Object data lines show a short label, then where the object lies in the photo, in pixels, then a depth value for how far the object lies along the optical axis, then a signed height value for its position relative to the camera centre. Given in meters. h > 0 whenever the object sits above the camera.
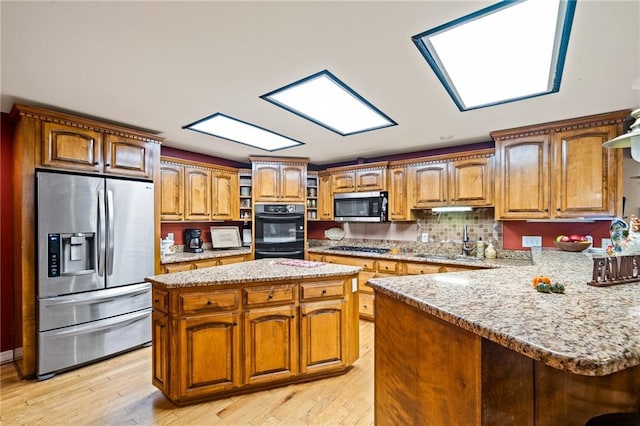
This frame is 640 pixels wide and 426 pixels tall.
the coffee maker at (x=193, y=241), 4.02 -0.39
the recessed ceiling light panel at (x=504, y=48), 1.37 +0.90
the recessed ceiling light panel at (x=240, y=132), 2.88 +0.88
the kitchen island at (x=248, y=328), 1.99 -0.85
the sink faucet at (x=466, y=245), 3.62 -0.43
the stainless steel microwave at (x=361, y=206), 4.12 +0.07
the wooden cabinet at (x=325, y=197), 4.71 +0.24
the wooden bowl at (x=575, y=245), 2.78 -0.34
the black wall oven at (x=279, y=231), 4.30 -0.28
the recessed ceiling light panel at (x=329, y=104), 2.10 +0.90
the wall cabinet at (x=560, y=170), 2.62 +0.39
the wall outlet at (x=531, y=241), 3.29 -0.34
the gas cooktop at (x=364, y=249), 4.21 -0.57
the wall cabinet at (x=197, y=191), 3.70 +0.29
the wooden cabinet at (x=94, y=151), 2.52 +0.58
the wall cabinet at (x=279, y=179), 4.34 +0.49
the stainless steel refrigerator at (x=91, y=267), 2.45 -0.50
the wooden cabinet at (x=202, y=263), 3.35 -0.64
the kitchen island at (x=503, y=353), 0.75 -0.46
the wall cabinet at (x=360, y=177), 4.17 +0.51
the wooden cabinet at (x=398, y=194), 4.00 +0.24
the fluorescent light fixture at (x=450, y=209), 3.50 +0.02
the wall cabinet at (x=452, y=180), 3.39 +0.38
